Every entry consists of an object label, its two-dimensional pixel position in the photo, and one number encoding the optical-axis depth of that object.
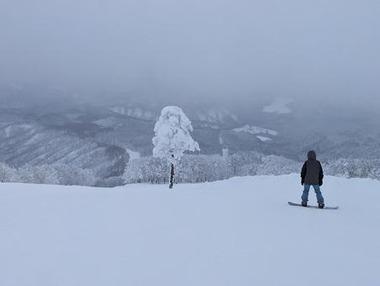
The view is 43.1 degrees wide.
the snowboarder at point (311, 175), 17.56
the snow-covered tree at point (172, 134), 46.16
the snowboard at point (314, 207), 17.22
